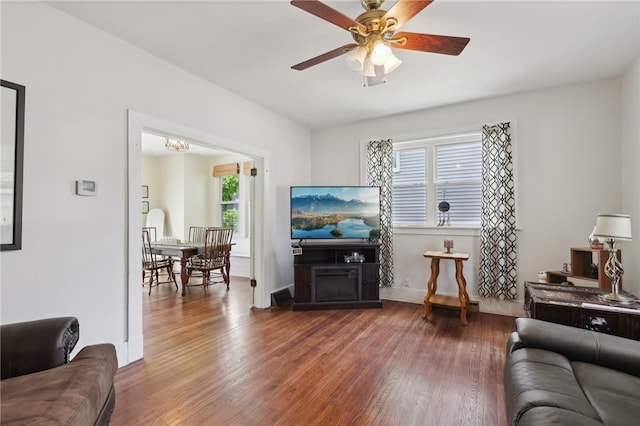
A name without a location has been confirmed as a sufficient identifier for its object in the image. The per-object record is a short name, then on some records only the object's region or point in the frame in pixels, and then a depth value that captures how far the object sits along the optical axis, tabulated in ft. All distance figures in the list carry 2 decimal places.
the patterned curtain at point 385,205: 13.61
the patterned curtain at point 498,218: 11.30
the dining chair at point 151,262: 15.47
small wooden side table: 10.88
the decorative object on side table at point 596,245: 8.48
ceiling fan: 5.34
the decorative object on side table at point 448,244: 11.86
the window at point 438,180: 12.51
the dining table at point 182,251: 15.29
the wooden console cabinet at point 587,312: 6.23
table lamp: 6.73
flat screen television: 13.24
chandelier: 15.71
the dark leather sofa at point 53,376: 3.54
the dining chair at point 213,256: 15.48
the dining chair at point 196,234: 19.70
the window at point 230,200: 20.86
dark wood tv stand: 12.60
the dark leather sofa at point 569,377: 3.57
